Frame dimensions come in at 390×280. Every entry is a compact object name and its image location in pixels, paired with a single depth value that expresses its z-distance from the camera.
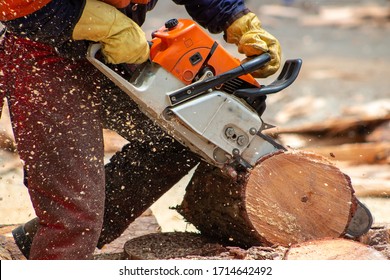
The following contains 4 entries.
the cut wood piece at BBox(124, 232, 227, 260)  6.20
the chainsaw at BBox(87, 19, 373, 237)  5.29
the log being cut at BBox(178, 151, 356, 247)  5.86
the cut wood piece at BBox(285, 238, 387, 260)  5.34
